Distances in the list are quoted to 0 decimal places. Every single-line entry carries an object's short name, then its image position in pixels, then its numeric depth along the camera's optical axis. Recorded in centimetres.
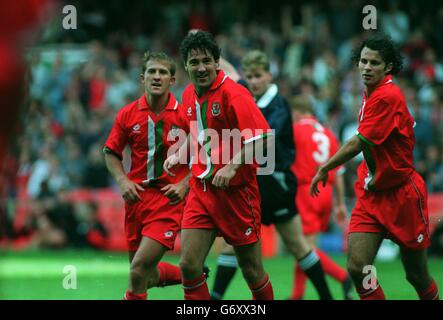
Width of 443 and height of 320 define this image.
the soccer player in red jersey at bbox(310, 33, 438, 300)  1085
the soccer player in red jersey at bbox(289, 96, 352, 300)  1698
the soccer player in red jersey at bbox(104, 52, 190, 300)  1185
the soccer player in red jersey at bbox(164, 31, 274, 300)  1090
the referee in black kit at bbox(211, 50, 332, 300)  1454
